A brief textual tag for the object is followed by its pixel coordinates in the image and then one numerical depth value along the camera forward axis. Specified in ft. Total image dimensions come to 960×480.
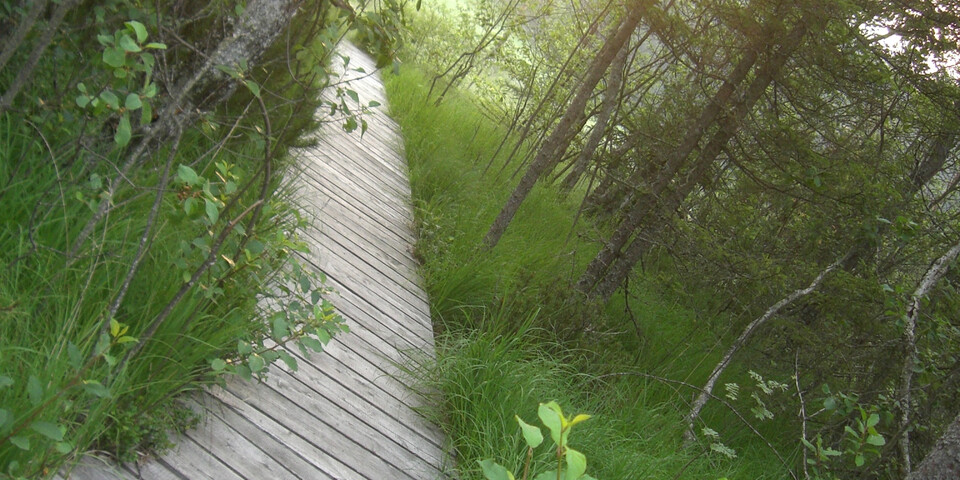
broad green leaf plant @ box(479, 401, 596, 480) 3.91
